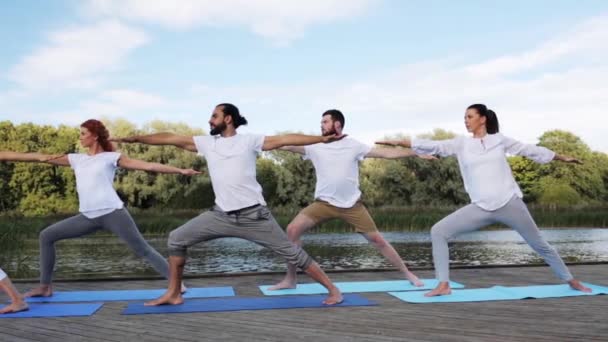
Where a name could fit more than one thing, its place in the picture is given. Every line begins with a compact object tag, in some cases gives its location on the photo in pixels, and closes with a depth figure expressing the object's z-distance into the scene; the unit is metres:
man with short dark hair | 5.96
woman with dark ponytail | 5.49
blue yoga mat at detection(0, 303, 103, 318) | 4.62
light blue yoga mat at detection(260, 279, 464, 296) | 5.82
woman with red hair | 5.29
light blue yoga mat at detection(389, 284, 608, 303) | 5.32
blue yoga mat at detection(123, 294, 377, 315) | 4.81
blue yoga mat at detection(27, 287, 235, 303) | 5.44
